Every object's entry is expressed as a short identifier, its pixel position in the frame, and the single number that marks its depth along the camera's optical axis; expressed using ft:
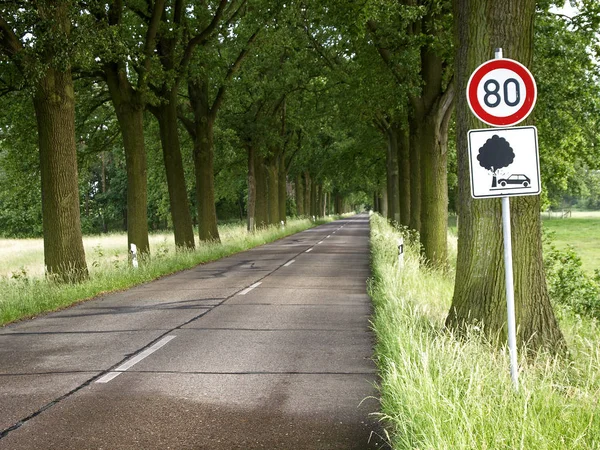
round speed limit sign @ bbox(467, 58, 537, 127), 17.40
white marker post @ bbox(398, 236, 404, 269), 44.17
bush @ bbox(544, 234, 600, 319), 42.37
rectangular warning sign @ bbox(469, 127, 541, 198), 16.94
